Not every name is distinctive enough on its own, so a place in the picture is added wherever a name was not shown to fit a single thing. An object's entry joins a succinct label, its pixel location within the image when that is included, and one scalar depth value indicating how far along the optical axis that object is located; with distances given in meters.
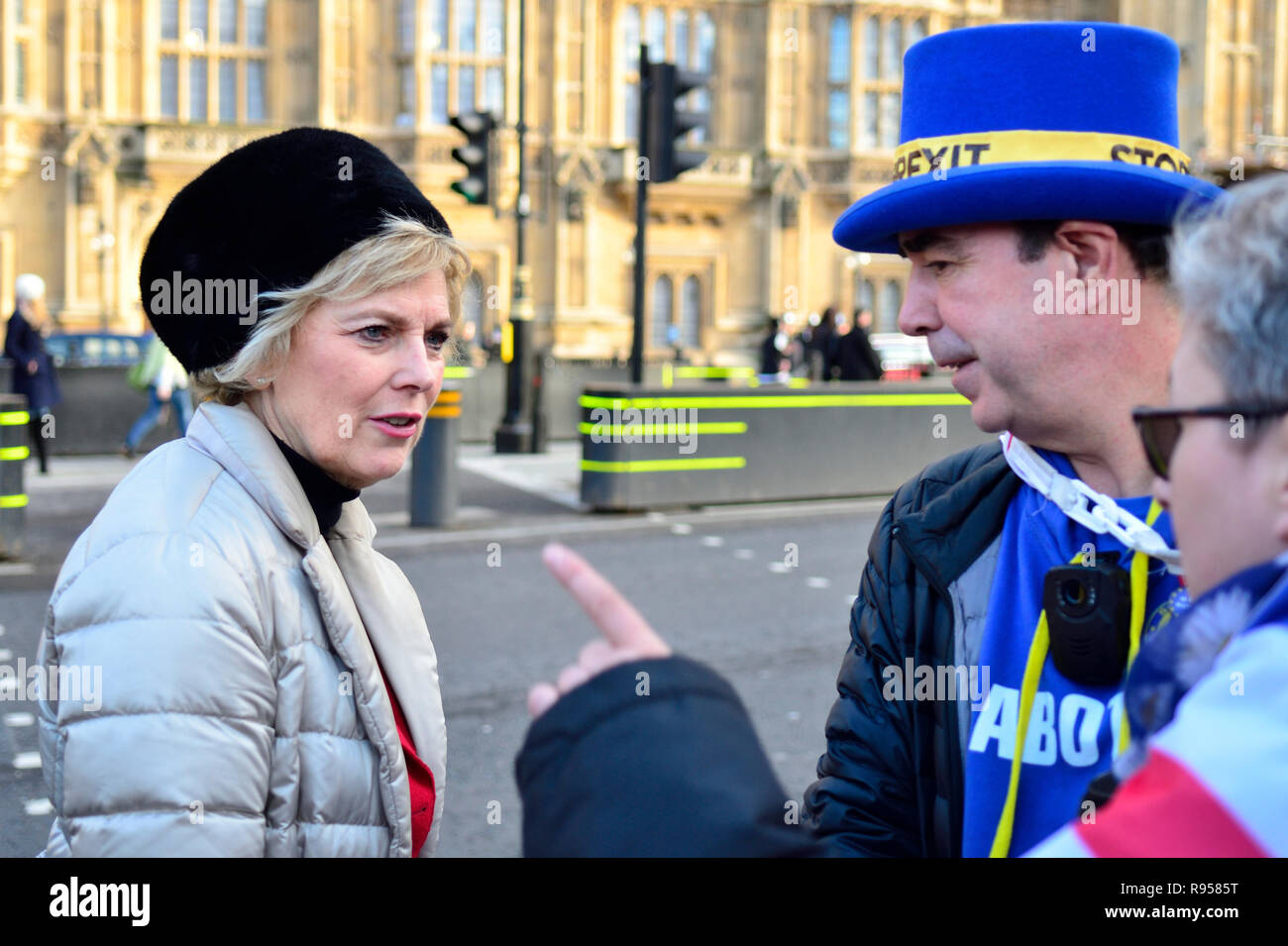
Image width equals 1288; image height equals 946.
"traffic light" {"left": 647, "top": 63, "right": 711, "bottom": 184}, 11.20
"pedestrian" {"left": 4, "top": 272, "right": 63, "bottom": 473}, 13.88
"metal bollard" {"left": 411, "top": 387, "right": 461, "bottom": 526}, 10.68
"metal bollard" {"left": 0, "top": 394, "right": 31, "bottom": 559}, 9.16
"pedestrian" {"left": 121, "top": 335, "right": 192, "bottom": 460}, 14.58
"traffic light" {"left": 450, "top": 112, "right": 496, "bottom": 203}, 14.41
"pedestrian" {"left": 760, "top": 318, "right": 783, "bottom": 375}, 22.41
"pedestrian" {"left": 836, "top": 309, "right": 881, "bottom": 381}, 17.14
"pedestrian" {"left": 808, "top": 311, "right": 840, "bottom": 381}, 19.98
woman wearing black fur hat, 1.62
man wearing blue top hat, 1.66
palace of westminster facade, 27.53
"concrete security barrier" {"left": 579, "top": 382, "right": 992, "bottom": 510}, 11.86
